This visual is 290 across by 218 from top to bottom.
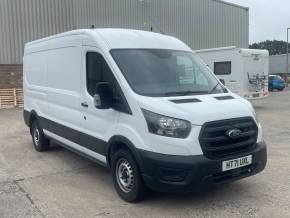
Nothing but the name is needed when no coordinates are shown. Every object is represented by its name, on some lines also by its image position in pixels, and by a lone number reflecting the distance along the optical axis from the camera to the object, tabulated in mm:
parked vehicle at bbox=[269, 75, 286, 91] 33938
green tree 110375
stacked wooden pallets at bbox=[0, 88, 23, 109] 21266
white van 4832
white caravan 17156
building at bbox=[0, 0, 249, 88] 22859
